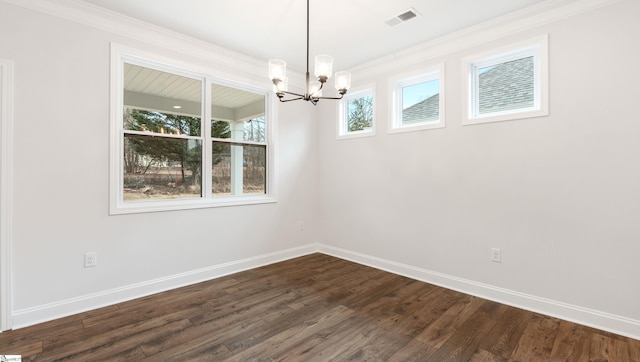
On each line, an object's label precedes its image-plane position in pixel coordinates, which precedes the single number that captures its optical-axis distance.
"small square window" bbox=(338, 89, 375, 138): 4.24
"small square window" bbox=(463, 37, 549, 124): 2.79
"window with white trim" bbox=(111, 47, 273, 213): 3.10
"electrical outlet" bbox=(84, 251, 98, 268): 2.78
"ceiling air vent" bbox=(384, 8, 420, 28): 2.83
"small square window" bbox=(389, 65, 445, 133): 3.48
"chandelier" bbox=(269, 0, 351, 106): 2.25
